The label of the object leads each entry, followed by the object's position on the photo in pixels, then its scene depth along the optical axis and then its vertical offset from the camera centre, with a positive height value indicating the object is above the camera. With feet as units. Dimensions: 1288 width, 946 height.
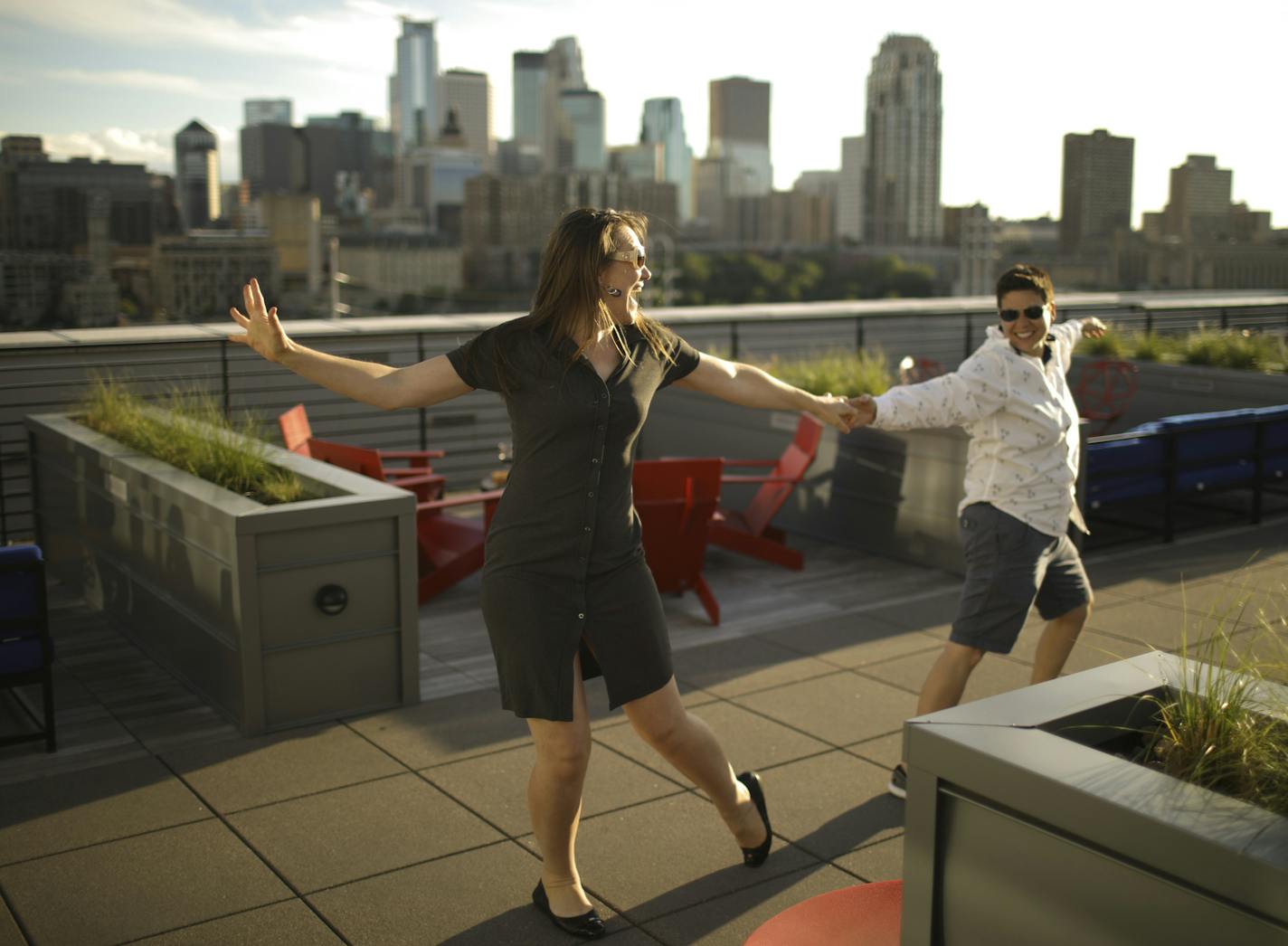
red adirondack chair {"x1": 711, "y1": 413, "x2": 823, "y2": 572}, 26.45 -4.69
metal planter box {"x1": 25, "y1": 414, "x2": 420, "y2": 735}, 17.40 -4.31
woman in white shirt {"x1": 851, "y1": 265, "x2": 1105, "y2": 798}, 14.30 -1.90
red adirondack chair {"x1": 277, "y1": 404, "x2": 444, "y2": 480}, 25.12 -3.08
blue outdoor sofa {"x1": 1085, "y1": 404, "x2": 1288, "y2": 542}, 27.17 -3.80
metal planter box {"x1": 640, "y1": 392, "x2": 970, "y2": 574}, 26.58 -4.35
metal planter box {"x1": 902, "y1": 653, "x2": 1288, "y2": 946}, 6.99 -3.13
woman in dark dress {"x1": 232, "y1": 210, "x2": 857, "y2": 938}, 10.67 -1.52
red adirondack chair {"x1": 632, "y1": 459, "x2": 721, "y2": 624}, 22.62 -3.96
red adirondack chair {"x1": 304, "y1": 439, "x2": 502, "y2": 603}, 24.14 -4.90
